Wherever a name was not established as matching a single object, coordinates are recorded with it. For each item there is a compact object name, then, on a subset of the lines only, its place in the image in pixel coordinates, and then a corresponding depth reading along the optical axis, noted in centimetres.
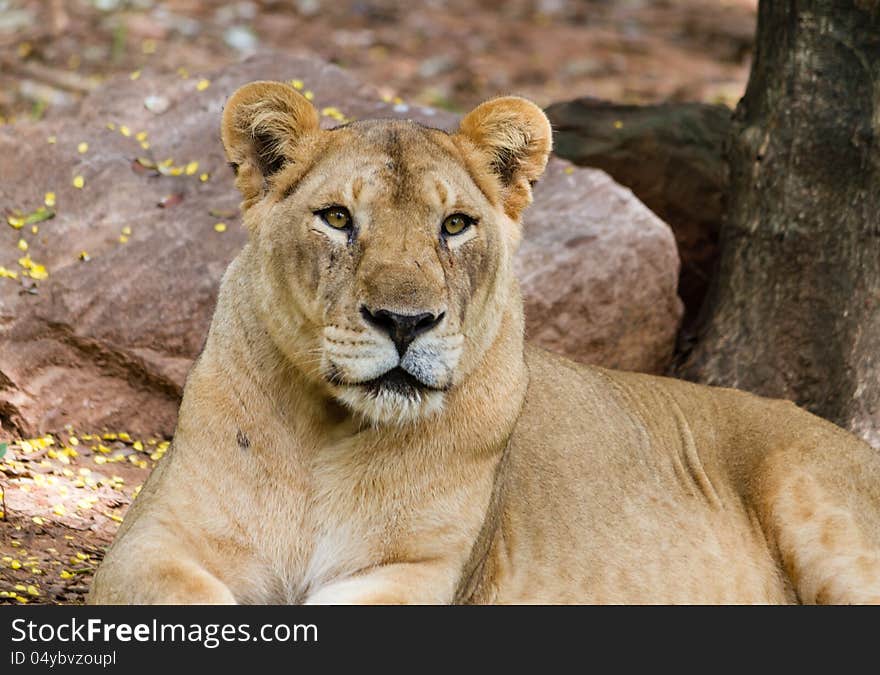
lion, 826
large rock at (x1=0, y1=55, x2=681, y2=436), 1336
